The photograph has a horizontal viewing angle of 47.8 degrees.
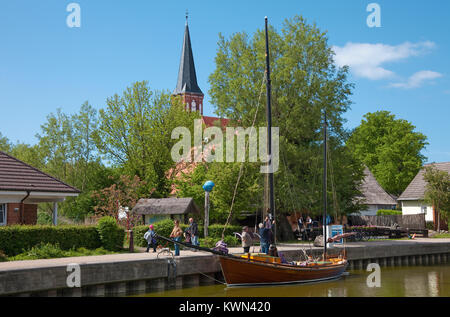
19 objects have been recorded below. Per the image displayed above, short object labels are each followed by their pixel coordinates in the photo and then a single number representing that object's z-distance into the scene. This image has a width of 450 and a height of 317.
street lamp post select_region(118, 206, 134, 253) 26.03
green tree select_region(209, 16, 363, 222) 35.34
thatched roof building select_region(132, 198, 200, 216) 33.06
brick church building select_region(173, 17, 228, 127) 107.43
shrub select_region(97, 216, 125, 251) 25.73
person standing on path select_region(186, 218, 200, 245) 25.52
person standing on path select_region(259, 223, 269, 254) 24.11
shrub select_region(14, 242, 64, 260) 21.85
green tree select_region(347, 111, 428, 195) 68.62
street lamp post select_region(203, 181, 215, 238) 30.23
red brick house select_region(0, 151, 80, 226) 27.03
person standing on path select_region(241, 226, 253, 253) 24.73
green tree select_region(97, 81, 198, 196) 49.53
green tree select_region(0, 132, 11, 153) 68.96
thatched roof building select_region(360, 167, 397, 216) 61.53
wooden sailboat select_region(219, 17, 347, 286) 21.44
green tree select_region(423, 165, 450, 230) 45.16
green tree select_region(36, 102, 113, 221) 54.75
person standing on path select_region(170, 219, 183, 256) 23.74
